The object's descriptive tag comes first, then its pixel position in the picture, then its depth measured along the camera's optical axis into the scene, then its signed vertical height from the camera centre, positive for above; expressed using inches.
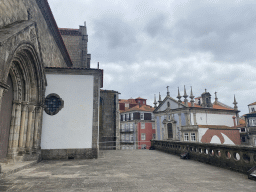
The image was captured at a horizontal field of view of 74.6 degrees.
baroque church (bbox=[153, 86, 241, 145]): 975.6 +17.5
